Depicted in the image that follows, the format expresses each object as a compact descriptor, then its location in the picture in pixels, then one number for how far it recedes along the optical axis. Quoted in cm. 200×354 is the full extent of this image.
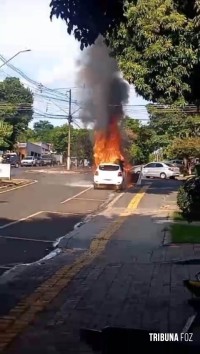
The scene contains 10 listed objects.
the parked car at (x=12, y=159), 7225
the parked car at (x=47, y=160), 8942
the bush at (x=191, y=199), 1188
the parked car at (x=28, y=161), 8051
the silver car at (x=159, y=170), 5284
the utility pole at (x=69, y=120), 6417
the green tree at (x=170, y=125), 5506
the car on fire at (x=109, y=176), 3559
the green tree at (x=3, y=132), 4366
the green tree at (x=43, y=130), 14300
